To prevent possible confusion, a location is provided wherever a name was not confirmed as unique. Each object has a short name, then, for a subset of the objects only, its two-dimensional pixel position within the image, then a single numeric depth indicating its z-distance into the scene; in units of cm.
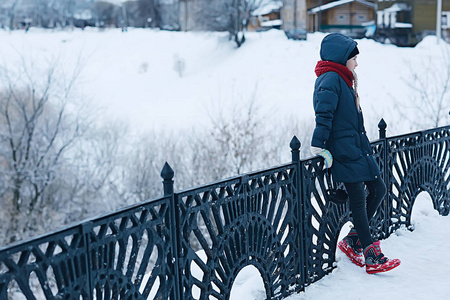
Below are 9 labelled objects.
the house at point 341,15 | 4547
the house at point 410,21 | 3878
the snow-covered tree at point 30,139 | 1934
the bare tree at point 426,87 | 2207
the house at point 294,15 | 4656
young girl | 421
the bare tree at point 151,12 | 6050
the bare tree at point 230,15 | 4634
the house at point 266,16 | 5067
